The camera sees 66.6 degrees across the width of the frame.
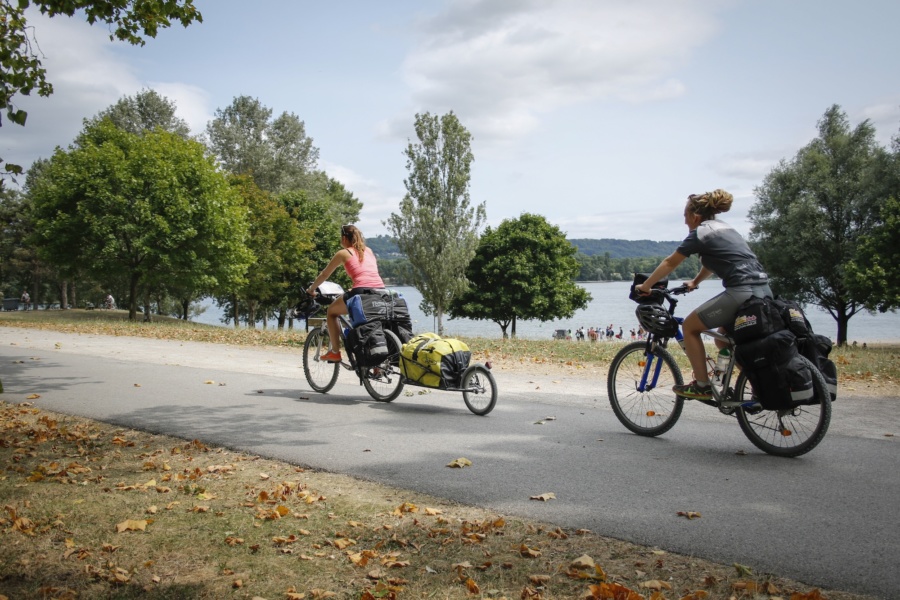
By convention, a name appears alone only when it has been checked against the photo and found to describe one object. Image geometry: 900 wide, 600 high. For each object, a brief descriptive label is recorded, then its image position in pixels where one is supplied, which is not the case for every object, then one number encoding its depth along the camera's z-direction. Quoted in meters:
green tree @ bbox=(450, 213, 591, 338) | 51.97
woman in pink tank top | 8.30
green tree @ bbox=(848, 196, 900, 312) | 32.75
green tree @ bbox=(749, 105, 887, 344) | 36.75
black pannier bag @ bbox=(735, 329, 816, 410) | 5.09
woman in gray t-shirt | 5.39
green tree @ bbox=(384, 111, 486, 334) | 39.94
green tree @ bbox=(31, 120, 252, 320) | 32.00
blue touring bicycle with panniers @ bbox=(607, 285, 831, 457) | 5.32
